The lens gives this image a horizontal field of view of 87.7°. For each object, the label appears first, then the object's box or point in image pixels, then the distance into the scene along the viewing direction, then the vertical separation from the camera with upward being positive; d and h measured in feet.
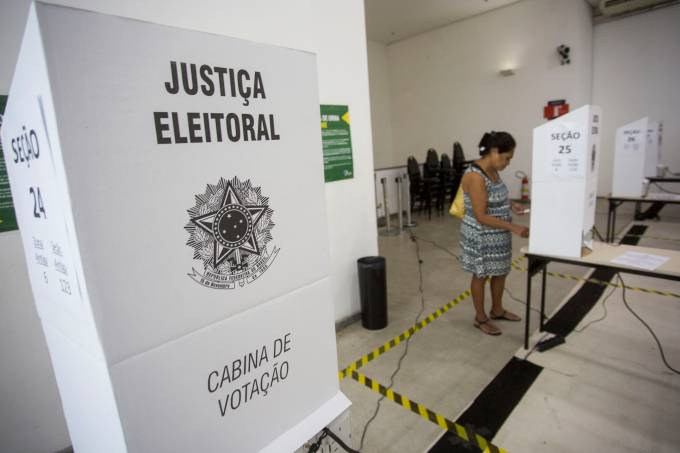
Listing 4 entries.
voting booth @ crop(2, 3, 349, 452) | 1.52 -0.22
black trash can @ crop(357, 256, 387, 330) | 8.93 -3.12
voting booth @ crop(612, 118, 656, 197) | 14.40 -0.41
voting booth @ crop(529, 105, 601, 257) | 6.46 -0.52
